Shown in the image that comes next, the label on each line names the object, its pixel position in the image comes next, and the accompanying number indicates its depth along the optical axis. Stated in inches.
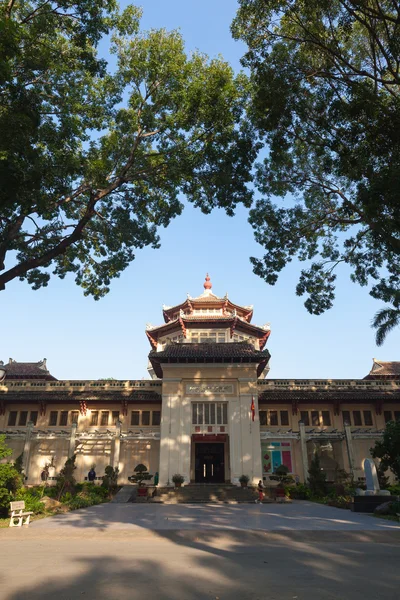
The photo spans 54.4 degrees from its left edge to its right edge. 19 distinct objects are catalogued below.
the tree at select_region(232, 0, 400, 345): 399.2
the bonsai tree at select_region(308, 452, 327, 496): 853.8
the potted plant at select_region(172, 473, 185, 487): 881.5
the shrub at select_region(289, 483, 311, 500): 855.7
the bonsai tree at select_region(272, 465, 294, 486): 860.0
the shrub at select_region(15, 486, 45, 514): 563.5
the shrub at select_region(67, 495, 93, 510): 660.1
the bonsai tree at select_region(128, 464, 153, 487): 868.8
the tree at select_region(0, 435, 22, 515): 486.0
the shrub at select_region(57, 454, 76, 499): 775.7
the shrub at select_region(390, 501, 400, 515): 527.2
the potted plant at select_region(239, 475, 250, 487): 880.3
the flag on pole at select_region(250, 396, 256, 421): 949.2
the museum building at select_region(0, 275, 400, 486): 953.5
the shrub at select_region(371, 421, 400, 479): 560.2
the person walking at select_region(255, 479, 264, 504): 796.6
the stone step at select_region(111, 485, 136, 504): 821.9
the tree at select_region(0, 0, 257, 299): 431.5
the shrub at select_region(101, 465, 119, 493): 873.5
